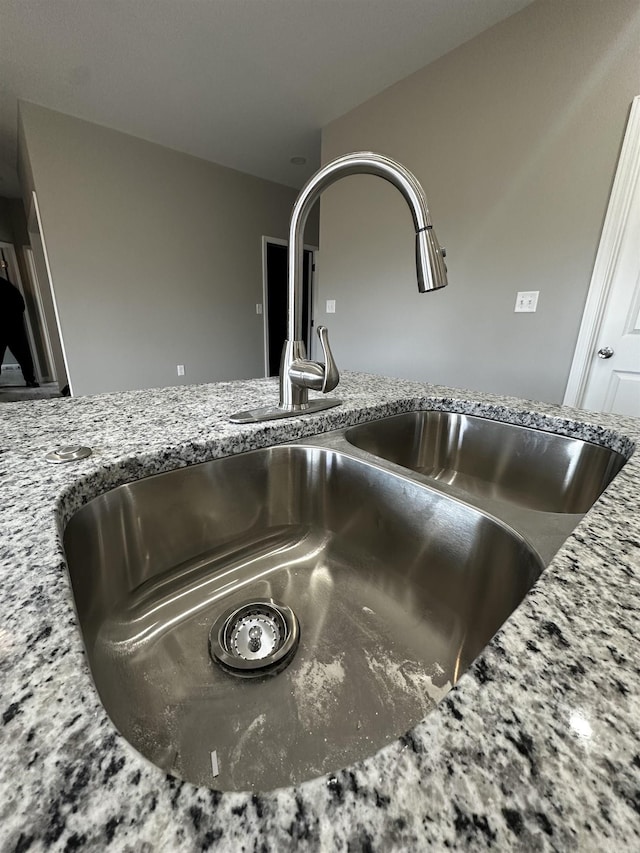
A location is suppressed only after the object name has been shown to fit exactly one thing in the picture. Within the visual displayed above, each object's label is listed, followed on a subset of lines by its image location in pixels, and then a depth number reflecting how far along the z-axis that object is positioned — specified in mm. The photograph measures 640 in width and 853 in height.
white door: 1435
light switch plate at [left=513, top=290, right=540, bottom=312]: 1767
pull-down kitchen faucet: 569
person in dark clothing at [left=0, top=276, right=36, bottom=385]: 4234
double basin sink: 368
